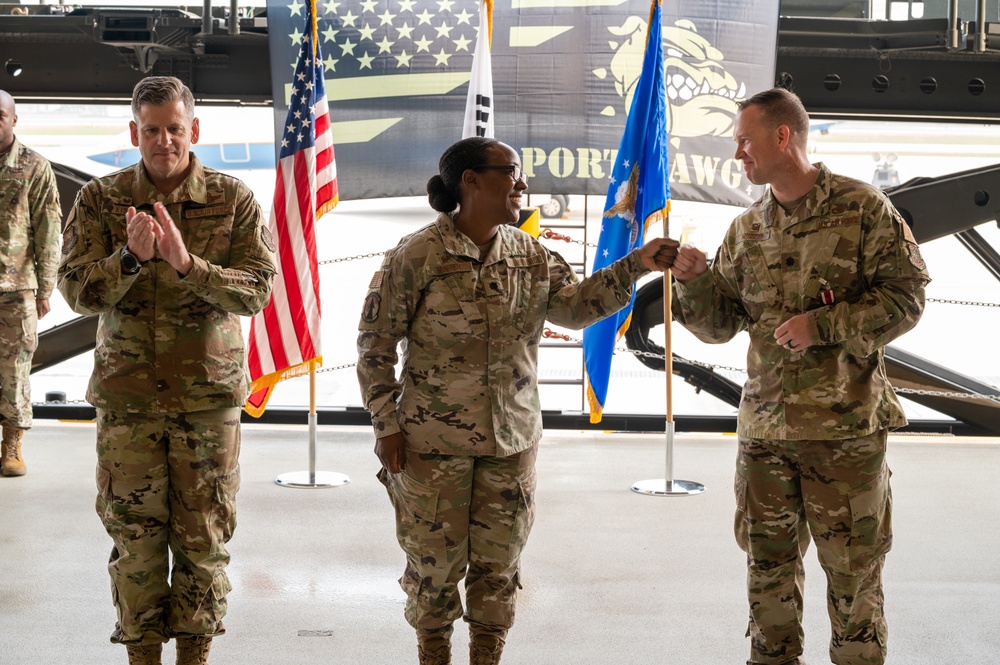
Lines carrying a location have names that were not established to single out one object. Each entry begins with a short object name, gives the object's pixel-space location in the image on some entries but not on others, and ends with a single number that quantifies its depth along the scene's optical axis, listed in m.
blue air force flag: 4.57
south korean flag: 4.80
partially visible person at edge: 4.63
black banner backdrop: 5.60
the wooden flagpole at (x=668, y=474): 4.95
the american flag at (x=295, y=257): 4.78
